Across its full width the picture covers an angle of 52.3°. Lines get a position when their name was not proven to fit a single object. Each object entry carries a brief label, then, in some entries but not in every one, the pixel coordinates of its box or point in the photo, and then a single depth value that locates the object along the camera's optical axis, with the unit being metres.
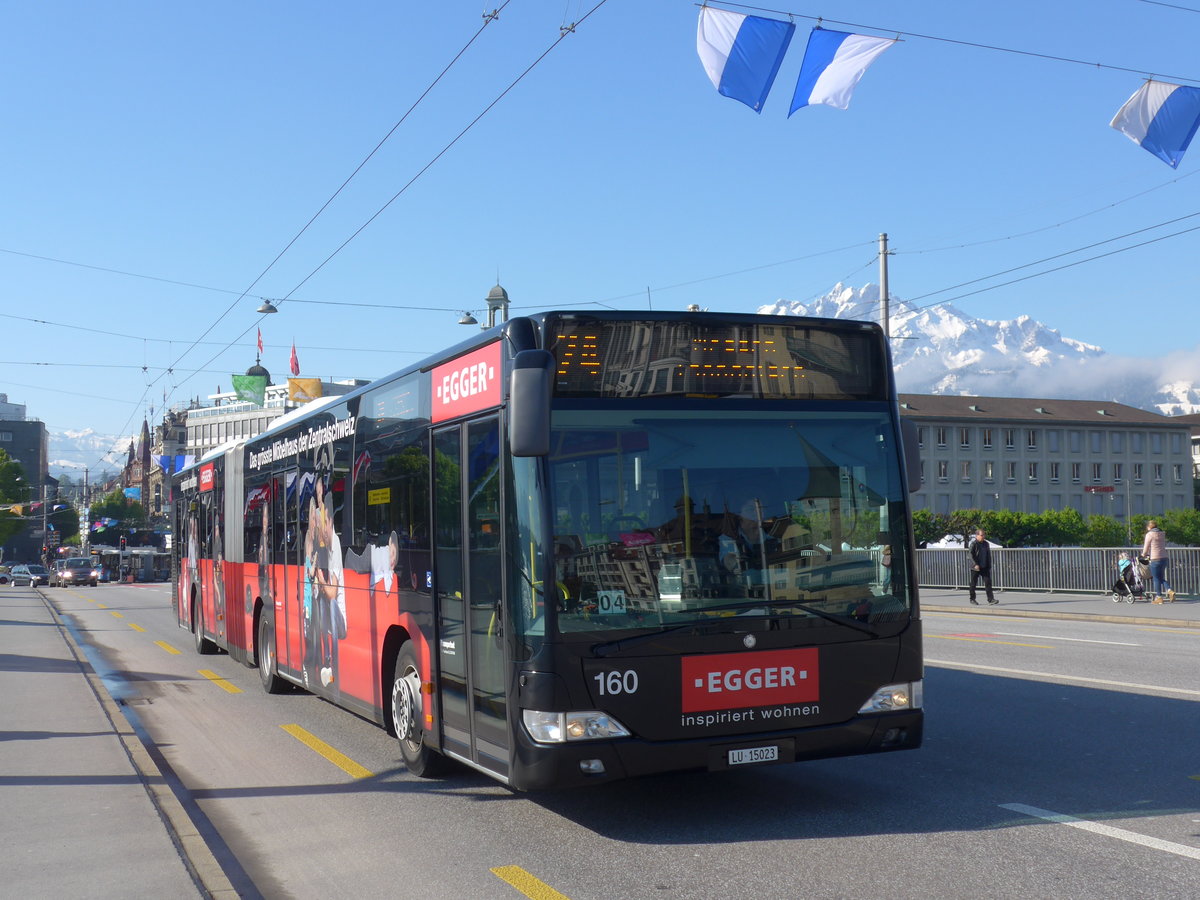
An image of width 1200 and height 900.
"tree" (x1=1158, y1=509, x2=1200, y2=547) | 115.69
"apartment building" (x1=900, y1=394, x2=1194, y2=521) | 119.31
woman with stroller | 25.38
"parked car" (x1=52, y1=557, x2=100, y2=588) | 76.38
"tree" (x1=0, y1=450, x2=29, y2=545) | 101.81
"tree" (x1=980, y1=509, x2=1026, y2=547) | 100.50
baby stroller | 26.09
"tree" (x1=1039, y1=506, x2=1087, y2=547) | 104.38
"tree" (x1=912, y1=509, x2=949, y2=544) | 90.06
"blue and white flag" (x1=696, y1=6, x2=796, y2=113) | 13.05
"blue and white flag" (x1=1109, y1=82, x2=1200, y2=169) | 14.16
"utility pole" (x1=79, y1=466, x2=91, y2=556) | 134.75
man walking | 27.64
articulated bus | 6.46
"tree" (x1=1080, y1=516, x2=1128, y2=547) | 105.50
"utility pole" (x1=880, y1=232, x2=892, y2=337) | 29.54
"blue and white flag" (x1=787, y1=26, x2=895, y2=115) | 12.98
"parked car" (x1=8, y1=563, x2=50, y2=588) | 82.25
